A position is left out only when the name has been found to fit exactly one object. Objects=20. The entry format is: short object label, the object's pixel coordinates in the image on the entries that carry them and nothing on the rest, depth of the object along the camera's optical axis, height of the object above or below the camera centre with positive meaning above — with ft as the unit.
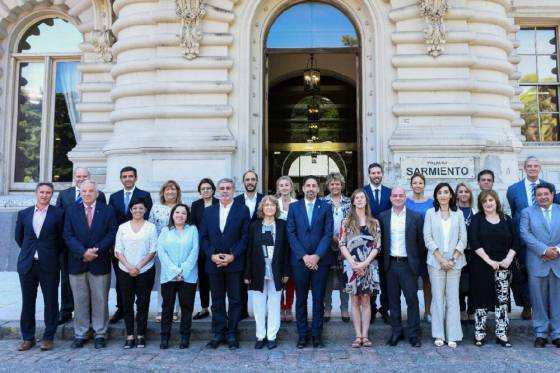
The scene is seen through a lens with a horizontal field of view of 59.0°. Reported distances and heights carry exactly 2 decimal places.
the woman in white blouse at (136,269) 20.49 -2.19
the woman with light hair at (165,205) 22.53 +0.53
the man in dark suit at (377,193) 23.49 +1.14
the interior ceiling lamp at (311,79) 43.19 +12.18
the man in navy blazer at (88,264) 20.53 -1.96
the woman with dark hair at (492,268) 20.27 -2.10
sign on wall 30.14 +3.04
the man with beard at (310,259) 20.45 -1.74
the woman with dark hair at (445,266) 20.27 -1.95
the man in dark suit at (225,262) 20.63 -1.89
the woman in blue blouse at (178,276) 20.42 -2.44
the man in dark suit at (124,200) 22.90 +0.78
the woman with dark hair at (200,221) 22.54 -0.20
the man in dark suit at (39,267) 20.48 -2.08
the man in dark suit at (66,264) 22.94 -2.21
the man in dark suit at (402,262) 20.34 -1.86
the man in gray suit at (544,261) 20.26 -1.82
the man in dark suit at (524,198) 22.38 +0.87
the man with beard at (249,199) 22.85 +0.83
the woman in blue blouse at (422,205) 22.02 +0.53
